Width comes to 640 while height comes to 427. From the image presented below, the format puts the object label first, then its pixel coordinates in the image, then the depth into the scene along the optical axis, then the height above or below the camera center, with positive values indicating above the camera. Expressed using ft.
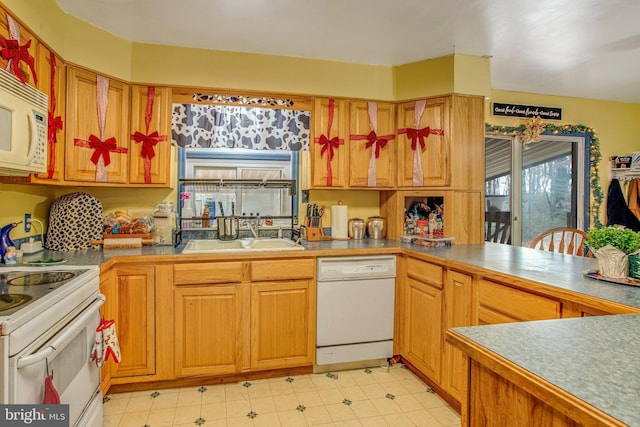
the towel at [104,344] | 5.91 -2.17
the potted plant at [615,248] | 5.27 -0.46
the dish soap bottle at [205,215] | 10.23 -0.08
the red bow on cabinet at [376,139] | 10.35 +2.08
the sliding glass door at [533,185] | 13.41 +1.13
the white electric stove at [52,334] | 3.86 -1.50
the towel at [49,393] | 4.33 -2.13
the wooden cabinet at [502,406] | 2.52 -1.41
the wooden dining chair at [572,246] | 9.12 -0.80
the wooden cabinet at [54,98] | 6.98 +2.28
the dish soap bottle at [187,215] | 10.08 -0.08
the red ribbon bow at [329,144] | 10.10 +1.90
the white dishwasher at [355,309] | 8.70 -2.28
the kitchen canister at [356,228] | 10.72 -0.42
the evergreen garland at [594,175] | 13.70 +1.53
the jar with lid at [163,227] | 9.16 -0.38
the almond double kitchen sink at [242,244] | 9.59 -0.83
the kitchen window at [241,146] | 9.54 +1.77
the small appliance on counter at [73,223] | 8.21 -0.27
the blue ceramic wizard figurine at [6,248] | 6.78 -0.70
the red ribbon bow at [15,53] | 5.76 +2.54
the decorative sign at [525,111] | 12.90 +3.68
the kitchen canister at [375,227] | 10.81 -0.38
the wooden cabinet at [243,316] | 8.04 -2.30
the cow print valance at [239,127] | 9.43 +2.24
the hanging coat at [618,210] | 13.60 +0.24
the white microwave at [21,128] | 4.90 +1.17
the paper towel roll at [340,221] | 10.68 -0.21
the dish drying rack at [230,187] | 10.10 +0.72
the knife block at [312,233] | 10.22 -0.54
